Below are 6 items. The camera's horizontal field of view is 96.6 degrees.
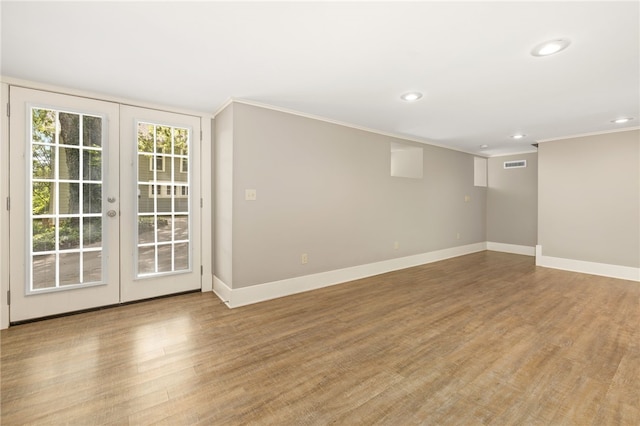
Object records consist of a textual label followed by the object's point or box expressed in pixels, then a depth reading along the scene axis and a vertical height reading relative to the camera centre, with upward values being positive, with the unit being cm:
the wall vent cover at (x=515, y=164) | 654 +110
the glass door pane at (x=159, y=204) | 329 +8
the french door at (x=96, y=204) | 279 +7
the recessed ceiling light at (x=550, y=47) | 203 +121
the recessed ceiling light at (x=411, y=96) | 306 +127
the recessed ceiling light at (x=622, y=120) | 393 +129
